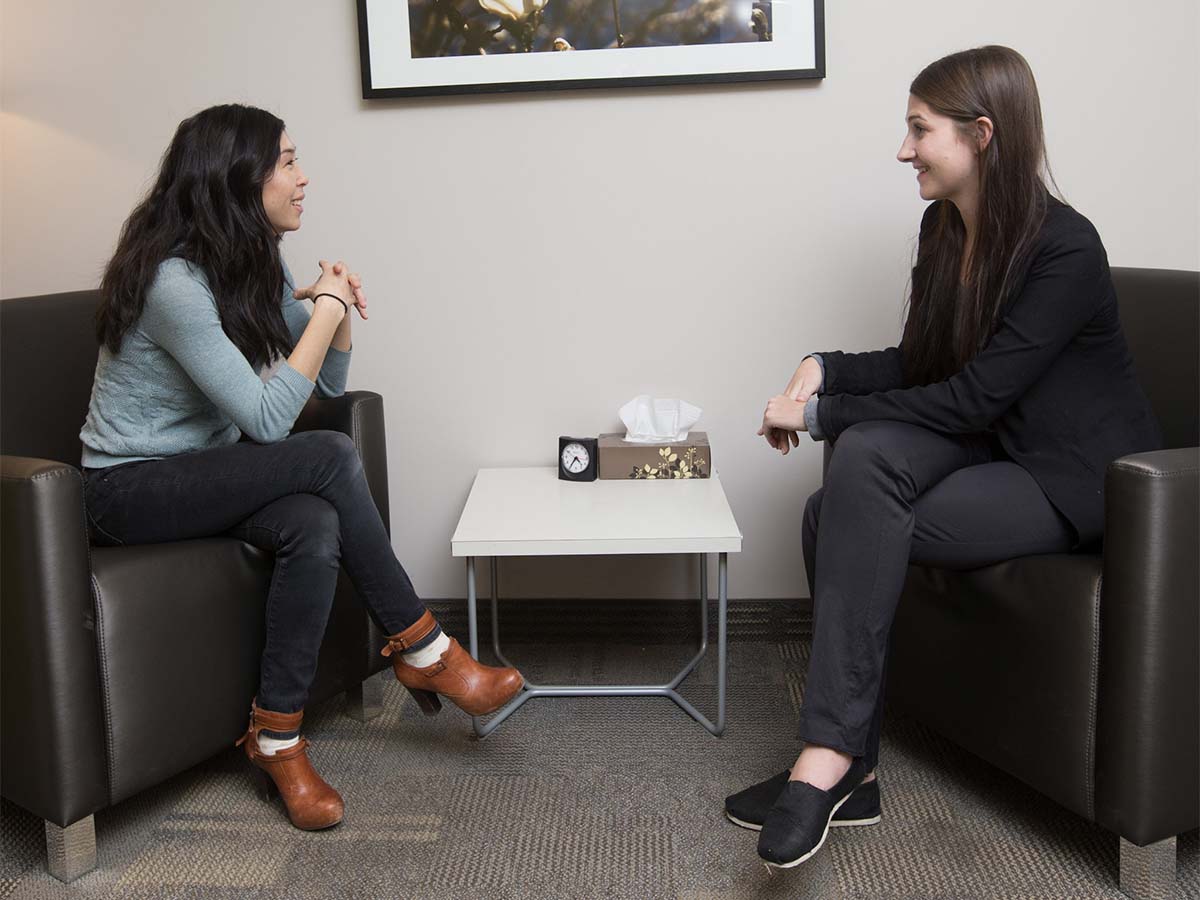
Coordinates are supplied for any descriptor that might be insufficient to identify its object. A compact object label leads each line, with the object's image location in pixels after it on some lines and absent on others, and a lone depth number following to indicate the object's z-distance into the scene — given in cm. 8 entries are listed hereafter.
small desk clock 238
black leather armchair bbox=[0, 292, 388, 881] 157
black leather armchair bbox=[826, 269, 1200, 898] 148
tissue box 238
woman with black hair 182
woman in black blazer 166
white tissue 243
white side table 199
